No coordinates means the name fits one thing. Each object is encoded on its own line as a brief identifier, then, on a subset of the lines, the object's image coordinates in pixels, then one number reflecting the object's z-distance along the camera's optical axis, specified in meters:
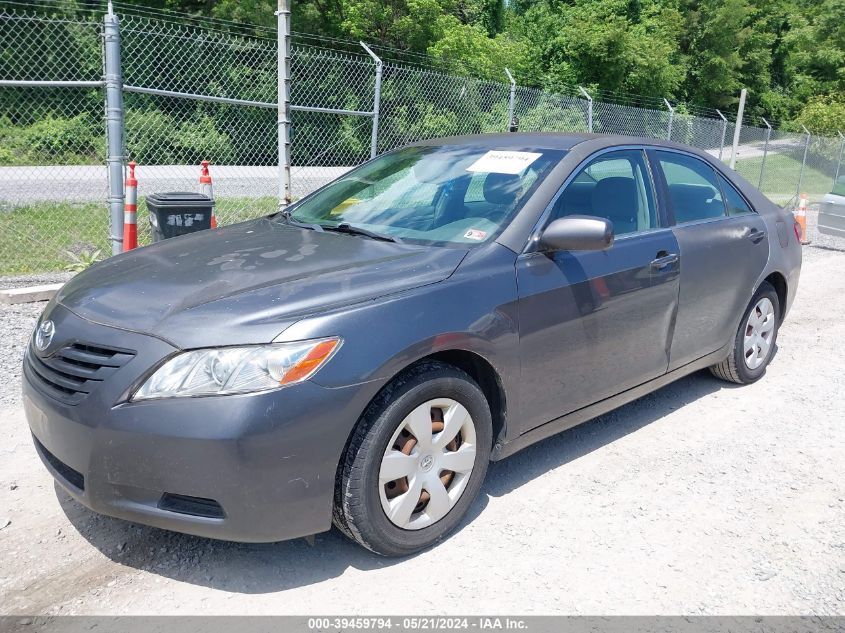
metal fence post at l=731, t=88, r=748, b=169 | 16.91
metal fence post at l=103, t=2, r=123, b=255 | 6.80
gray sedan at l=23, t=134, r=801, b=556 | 2.66
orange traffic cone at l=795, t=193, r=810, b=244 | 12.46
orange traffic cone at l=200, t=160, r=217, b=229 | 7.74
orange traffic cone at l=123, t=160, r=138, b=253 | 6.83
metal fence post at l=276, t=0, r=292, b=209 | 8.08
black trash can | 6.54
